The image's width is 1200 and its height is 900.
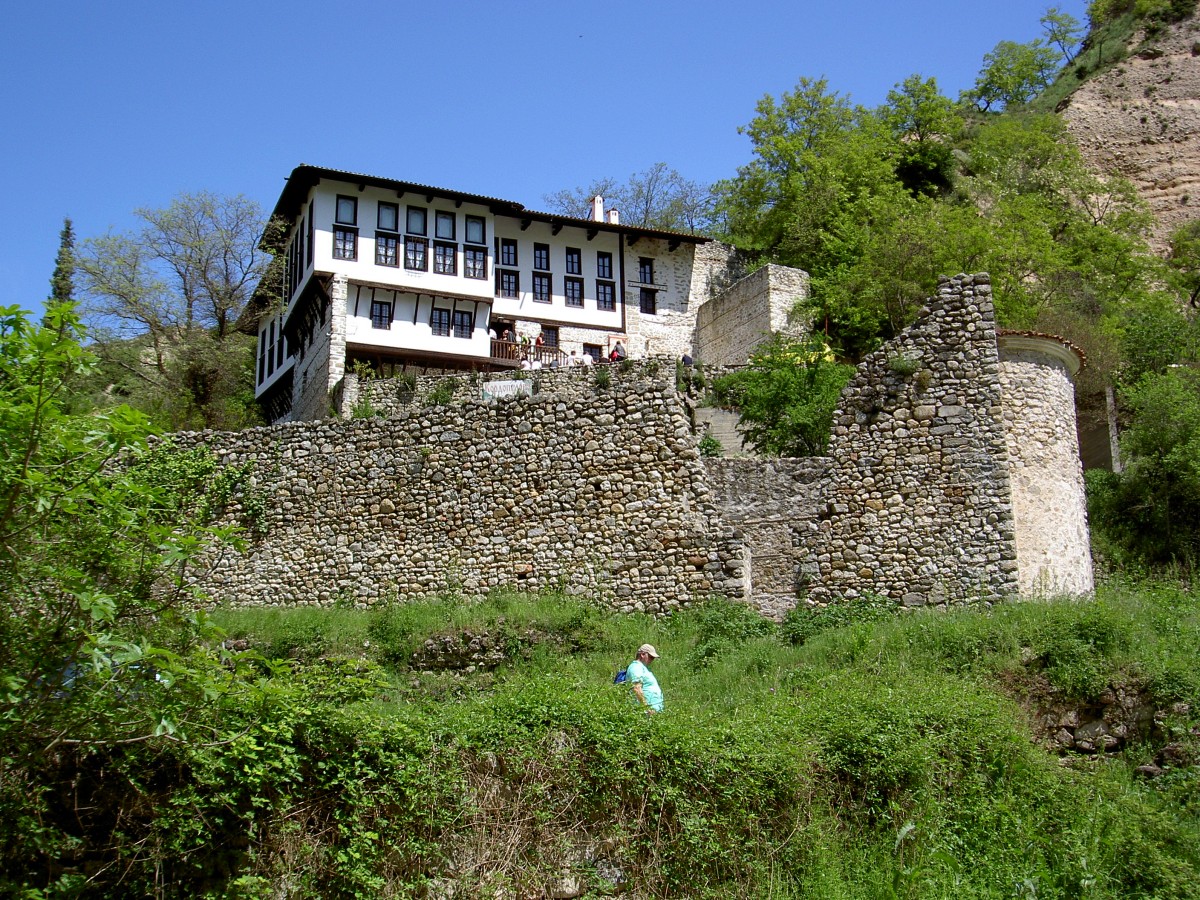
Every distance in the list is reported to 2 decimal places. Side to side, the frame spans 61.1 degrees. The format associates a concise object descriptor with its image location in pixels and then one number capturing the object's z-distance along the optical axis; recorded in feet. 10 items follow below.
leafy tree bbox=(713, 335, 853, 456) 76.38
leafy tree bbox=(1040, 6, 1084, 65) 212.84
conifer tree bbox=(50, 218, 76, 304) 125.27
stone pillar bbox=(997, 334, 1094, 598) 53.67
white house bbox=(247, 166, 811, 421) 111.34
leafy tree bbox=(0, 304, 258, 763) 22.94
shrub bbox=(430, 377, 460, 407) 89.18
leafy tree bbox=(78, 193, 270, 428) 111.24
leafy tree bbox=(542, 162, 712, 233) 203.31
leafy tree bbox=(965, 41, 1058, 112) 199.52
